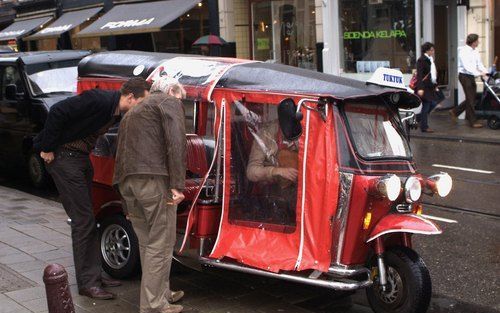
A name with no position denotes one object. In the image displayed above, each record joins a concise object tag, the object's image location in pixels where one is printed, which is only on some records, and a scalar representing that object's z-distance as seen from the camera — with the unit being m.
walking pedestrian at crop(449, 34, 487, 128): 13.96
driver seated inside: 4.96
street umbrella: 18.97
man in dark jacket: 5.26
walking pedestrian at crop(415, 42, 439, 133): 13.98
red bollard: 3.75
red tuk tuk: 4.70
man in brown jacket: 4.71
